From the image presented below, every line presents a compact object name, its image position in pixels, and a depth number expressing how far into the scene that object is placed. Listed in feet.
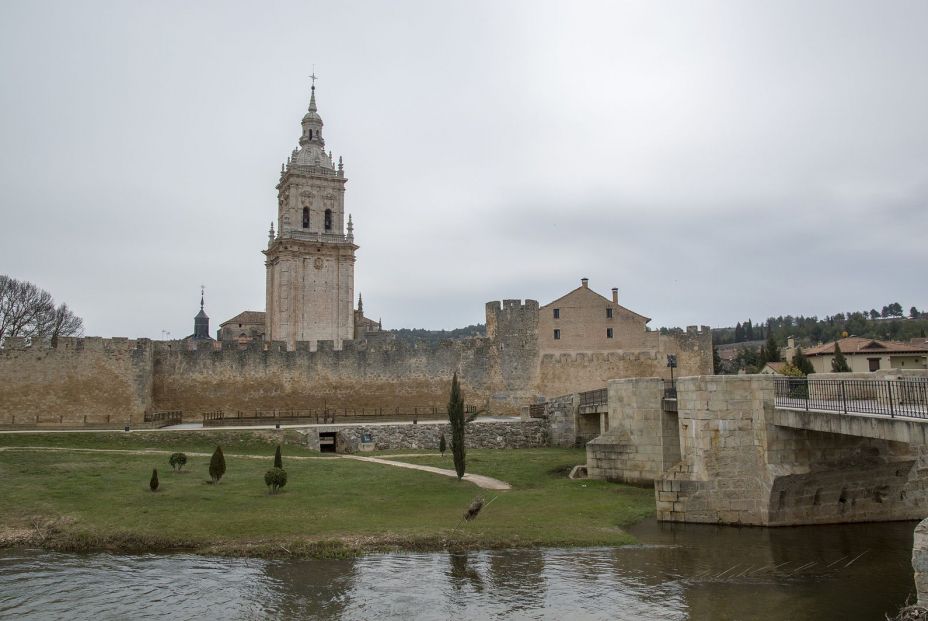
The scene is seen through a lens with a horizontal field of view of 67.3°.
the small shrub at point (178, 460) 75.97
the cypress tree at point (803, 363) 167.47
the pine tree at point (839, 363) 158.81
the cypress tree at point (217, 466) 71.10
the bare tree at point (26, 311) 158.30
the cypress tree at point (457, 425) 77.20
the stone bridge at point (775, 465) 59.82
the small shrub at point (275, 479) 67.73
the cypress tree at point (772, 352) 240.01
